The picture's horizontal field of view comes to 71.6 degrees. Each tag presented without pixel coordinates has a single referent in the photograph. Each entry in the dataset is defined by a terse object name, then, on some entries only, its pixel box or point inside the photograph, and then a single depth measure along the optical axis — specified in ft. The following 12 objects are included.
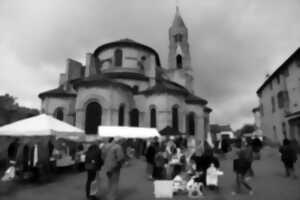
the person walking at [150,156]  32.24
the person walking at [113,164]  20.11
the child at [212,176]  23.62
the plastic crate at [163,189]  21.71
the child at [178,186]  23.35
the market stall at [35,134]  29.53
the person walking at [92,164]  21.04
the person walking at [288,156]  29.76
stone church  73.87
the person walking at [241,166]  23.26
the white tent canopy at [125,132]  56.29
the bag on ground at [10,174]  26.51
